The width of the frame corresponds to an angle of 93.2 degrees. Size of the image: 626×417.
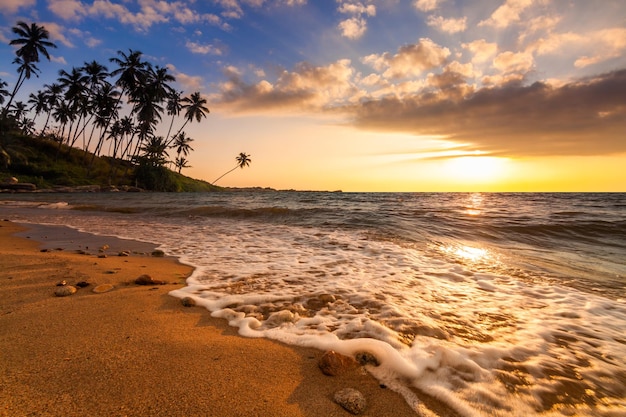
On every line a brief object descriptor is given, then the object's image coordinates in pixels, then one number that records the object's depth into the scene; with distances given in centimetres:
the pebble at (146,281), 407
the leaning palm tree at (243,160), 8100
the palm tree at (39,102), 6277
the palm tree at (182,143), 7258
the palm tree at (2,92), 4566
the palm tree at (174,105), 5381
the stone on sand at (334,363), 209
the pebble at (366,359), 223
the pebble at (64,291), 340
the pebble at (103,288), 362
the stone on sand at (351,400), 172
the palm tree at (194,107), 5494
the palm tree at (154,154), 5281
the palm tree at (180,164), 8162
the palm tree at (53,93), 5578
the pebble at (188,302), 335
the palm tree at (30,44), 3881
